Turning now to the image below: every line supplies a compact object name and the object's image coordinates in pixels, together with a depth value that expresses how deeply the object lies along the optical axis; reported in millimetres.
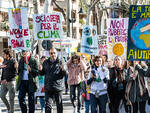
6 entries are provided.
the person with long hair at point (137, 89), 12082
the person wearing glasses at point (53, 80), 11899
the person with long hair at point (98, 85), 11970
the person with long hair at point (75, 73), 15039
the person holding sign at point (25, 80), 13198
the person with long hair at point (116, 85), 12059
